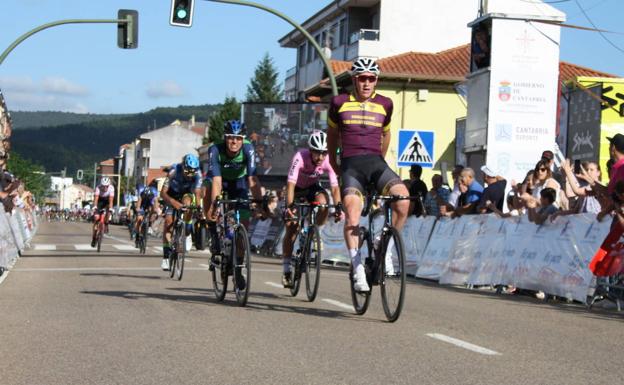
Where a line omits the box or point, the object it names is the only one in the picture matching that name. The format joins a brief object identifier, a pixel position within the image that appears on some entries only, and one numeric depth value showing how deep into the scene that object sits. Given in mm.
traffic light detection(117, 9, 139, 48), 27969
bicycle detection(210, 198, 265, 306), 11523
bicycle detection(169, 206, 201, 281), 16234
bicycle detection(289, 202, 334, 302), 11734
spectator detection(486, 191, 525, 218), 16870
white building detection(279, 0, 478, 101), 59594
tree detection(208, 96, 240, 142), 105550
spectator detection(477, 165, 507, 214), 17766
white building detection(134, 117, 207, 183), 184500
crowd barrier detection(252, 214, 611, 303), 14055
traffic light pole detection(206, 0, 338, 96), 26031
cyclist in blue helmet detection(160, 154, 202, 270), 16203
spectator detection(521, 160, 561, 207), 16609
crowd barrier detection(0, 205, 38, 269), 17938
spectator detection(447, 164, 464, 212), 19173
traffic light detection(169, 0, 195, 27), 24078
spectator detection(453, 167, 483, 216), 18562
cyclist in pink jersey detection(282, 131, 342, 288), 12008
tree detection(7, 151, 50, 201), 131625
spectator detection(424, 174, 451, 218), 20328
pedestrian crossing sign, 23250
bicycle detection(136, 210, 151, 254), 24688
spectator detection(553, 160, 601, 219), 14453
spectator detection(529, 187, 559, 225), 15391
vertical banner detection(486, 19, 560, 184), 25594
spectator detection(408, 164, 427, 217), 19545
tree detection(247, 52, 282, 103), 107938
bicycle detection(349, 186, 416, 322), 9727
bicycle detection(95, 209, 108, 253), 27469
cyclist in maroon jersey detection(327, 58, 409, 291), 10109
